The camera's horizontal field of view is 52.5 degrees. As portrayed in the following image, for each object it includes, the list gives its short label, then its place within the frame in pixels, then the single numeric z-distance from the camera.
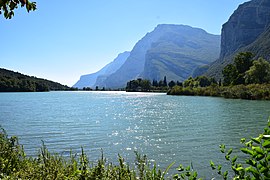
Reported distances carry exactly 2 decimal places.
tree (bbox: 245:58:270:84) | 101.06
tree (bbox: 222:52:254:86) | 116.92
